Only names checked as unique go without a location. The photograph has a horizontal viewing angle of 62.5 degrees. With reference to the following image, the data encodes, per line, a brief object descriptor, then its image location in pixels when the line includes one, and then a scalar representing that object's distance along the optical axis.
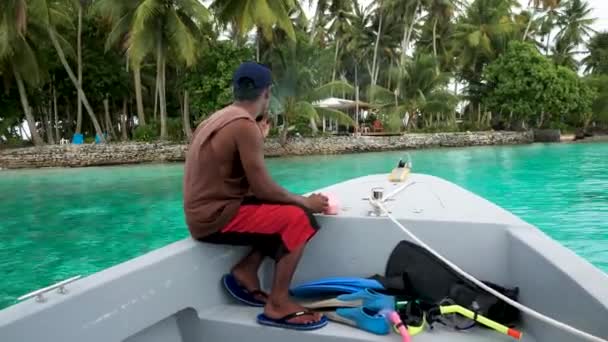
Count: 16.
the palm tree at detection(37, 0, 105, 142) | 17.19
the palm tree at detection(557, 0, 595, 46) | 32.50
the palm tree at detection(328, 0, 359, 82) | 27.81
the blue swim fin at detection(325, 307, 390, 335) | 1.78
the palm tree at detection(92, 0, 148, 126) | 18.56
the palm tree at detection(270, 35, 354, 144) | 20.05
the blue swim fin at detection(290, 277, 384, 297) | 2.10
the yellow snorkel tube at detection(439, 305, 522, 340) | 1.69
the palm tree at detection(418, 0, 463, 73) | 27.82
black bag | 1.86
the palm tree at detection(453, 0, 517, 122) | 27.61
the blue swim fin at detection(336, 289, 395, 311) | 1.87
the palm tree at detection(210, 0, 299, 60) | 16.62
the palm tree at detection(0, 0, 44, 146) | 16.44
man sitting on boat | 1.96
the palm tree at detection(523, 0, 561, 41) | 28.12
